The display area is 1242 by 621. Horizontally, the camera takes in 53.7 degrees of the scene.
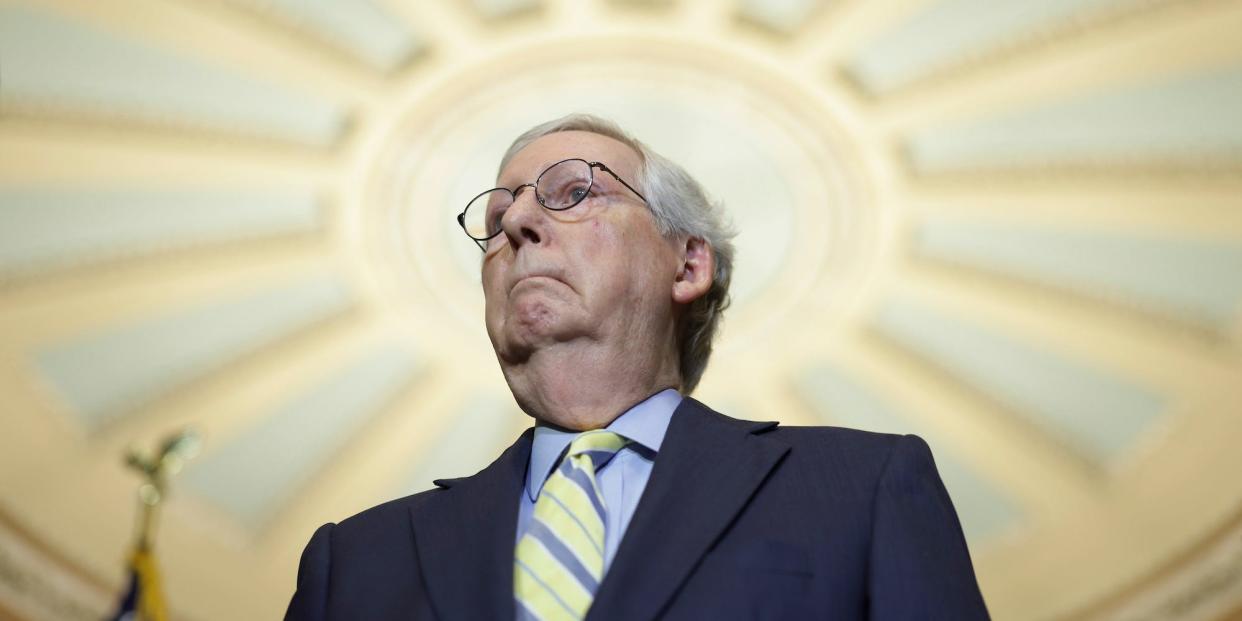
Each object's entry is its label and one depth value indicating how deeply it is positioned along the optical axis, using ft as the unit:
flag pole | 18.67
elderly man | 4.36
